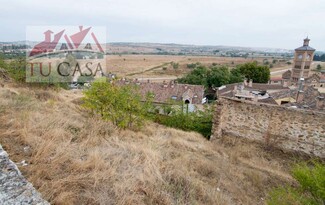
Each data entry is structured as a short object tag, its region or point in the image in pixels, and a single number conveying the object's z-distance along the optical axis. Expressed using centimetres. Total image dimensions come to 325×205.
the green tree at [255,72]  3475
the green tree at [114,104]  827
